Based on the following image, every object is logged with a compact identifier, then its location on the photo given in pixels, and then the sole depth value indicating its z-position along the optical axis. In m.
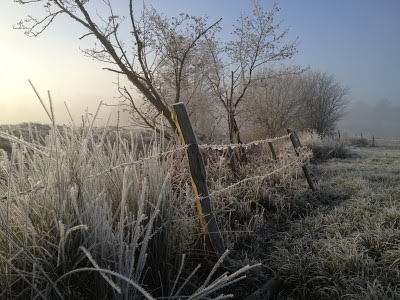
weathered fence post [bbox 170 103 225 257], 2.26
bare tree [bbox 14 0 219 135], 6.14
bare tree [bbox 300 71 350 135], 21.80
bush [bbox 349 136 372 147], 20.47
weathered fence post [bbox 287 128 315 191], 5.39
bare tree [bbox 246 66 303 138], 18.30
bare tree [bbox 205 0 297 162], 9.27
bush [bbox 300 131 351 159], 10.17
